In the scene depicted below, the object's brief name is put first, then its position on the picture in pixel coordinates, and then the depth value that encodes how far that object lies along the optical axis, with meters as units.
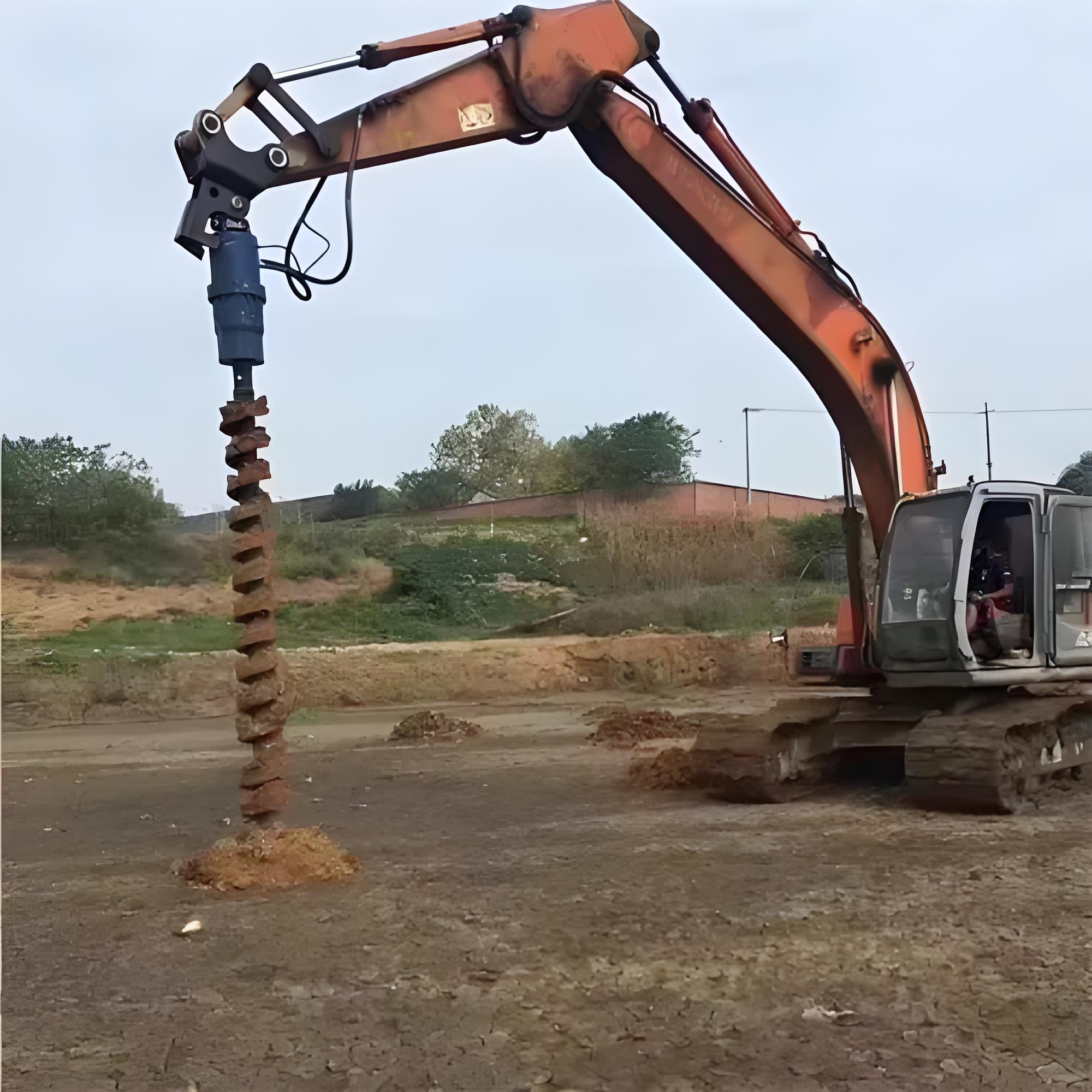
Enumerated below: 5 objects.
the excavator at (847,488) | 6.73
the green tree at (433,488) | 38.75
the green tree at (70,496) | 23.30
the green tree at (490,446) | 51.81
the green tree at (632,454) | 37.50
